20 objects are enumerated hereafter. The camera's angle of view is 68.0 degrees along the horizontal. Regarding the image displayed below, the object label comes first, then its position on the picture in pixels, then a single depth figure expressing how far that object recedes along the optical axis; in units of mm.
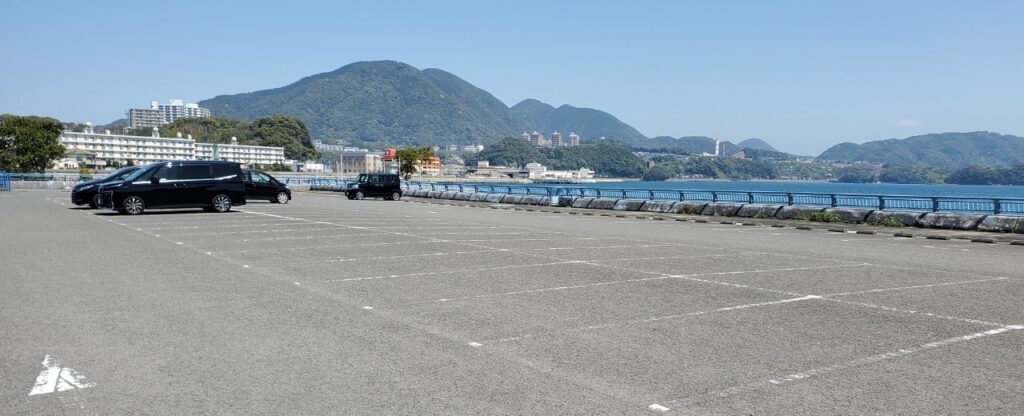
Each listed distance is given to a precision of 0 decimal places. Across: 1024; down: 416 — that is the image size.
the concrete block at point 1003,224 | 21084
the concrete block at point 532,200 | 40156
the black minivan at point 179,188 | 26031
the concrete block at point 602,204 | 35703
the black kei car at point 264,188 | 37094
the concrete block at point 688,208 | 31000
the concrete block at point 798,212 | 26656
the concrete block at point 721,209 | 29547
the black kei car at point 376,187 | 47681
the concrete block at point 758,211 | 27970
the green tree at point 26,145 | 95875
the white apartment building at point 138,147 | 167125
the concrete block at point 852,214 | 25203
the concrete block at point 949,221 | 22234
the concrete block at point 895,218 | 23750
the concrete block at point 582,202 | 37562
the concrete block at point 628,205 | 34250
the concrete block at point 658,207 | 32625
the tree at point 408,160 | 150275
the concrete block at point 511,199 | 41719
